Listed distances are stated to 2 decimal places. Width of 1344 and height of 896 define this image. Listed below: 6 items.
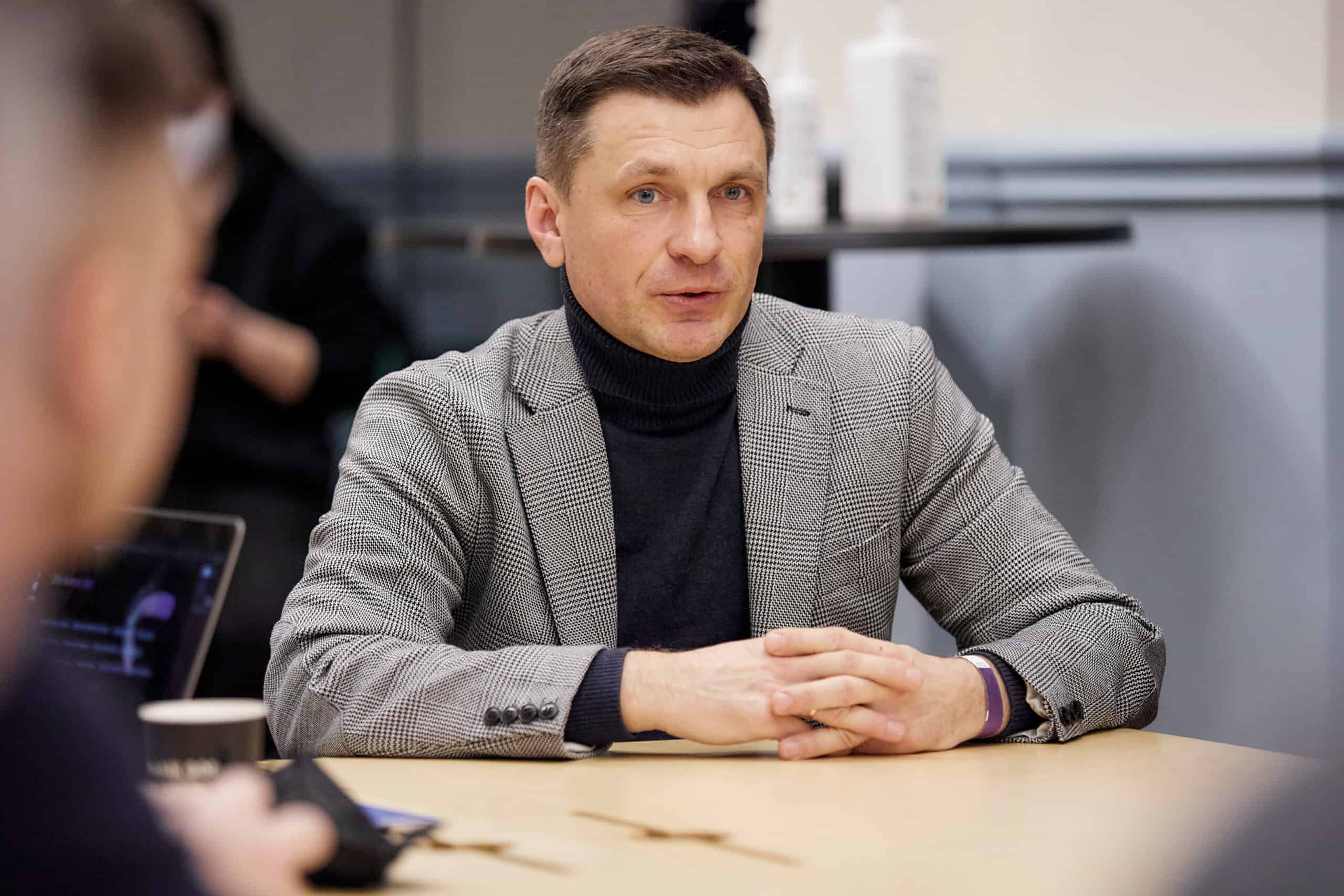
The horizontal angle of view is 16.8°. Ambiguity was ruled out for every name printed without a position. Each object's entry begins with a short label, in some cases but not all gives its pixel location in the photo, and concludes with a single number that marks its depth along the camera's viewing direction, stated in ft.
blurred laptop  10.82
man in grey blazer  10.33
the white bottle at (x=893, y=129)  12.23
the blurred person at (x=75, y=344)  4.90
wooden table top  9.09
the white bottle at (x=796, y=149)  12.27
